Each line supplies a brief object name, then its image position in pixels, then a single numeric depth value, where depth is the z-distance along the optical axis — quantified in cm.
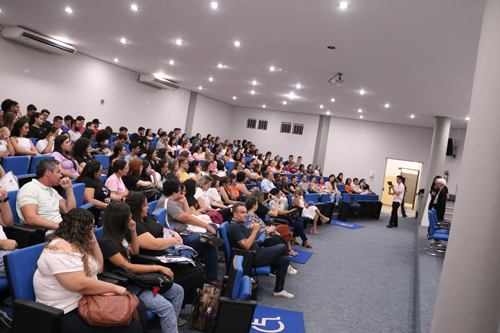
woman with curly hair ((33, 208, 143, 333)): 206
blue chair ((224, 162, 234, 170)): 1146
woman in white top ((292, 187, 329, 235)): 770
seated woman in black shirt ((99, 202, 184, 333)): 257
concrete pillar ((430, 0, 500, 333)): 244
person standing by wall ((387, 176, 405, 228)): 1110
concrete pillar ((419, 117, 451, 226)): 1239
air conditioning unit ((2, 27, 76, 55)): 902
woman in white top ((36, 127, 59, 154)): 617
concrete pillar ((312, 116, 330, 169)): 1766
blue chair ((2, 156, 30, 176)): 470
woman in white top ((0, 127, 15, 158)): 490
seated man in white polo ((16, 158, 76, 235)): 303
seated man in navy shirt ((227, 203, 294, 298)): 409
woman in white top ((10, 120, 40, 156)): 550
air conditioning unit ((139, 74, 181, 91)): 1330
